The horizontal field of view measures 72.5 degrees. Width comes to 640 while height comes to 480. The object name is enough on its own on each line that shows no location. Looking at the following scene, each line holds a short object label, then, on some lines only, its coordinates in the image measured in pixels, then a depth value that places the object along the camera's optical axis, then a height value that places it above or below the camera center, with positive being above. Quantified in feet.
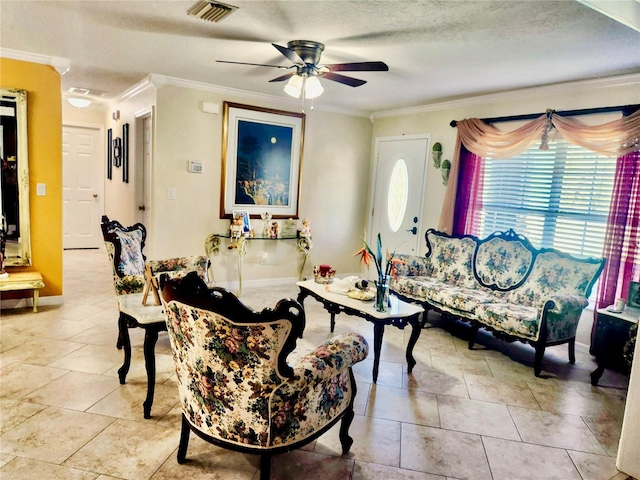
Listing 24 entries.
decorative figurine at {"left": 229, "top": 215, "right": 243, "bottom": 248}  16.99 -1.57
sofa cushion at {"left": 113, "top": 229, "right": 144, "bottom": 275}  11.36 -1.90
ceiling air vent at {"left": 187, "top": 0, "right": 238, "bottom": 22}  8.51 +3.55
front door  18.47 +0.38
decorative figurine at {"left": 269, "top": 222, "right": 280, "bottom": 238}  18.31 -1.60
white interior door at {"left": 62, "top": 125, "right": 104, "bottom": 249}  24.13 -0.32
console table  17.07 -2.15
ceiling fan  10.21 +3.04
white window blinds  12.88 +0.40
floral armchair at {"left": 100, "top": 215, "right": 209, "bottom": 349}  11.12 -2.07
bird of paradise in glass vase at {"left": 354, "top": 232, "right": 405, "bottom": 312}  10.60 -2.22
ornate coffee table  10.19 -2.77
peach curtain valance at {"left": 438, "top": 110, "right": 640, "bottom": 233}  11.87 +2.21
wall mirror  13.23 -0.04
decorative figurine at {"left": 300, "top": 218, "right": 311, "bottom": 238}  18.90 -1.55
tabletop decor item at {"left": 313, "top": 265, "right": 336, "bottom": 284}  12.82 -2.33
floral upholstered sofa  11.33 -2.43
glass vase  10.61 -2.34
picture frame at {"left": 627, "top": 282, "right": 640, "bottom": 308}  11.36 -2.09
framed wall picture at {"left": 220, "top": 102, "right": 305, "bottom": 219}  17.24 +1.27
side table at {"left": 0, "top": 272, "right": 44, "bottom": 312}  13.05 -3.21
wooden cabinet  10.77 -3.09
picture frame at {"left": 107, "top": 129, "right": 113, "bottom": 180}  23.13 +1.48
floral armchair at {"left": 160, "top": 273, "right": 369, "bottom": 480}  5.46 -2.49
